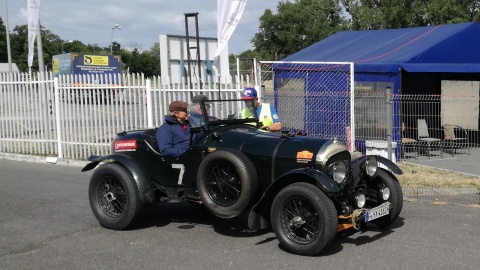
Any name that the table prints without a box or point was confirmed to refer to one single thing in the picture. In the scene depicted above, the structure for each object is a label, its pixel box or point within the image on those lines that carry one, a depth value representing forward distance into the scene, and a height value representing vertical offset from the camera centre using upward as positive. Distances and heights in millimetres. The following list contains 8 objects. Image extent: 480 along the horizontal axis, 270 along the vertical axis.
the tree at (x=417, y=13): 27391 +4421
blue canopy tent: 13398 +1257
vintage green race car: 6012 -831
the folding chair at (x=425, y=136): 13573 -780
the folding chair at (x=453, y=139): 14102 -912
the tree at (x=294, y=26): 43906 +6739
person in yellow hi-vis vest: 8594 -102
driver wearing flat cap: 7156 -278
